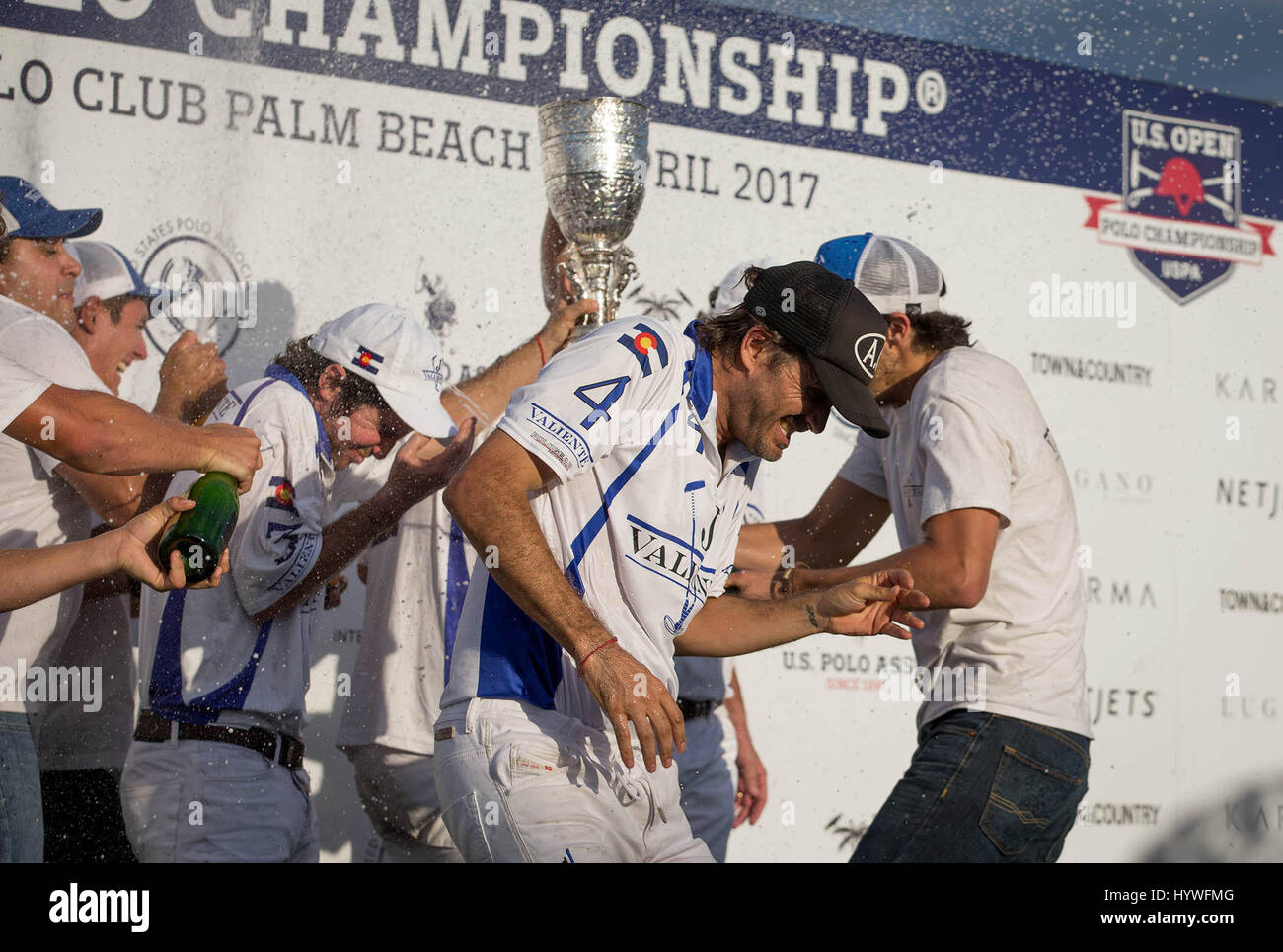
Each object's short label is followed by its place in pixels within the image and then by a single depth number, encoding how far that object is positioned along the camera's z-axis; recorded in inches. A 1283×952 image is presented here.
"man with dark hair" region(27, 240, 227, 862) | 151.7
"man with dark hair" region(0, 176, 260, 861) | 114.4
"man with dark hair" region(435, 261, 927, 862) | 86.4
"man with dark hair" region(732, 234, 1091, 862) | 111.2
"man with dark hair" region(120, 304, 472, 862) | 121.9
